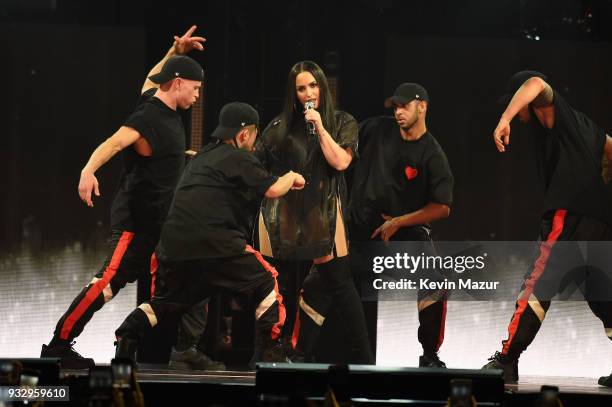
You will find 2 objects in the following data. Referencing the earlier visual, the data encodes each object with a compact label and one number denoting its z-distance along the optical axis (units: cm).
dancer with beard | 1566
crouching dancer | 1512
